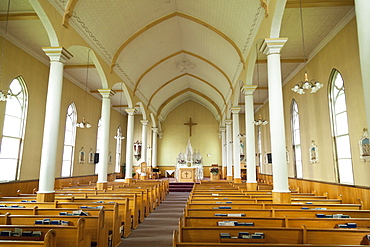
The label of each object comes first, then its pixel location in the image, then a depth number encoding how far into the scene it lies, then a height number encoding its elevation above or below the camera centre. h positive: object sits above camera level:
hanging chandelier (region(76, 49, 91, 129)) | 10.17 +1.91
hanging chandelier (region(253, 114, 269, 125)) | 9.59 +1.95
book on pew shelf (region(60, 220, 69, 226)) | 4.02 -0.73
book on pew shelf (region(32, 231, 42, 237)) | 3.46 -0.77
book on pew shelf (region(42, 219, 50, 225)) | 3.94 -0.70
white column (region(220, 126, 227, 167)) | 20.19 +2.29
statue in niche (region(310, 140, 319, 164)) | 9.99 +0.83
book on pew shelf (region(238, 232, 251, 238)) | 3.33 -0.75
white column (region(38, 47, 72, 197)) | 6.48 +1.36
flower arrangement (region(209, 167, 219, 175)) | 18.50 +0.27
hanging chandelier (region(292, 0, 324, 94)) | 5.84 +1.99
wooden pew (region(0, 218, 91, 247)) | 3.51 -0.77
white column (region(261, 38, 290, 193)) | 6.09 +1.40
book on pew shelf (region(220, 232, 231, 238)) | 3.35 -0.75
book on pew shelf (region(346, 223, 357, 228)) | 3.69 -0.68
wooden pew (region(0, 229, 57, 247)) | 2.82 -0.74
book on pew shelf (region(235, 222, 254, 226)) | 3.89 -0.71
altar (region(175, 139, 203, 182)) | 16.92 +0.55
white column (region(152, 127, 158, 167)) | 20.78 +2.16
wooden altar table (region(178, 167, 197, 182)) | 16.88 +0.05
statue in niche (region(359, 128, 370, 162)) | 6.84 +0.75
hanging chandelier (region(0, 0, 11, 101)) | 8.12 +3.96
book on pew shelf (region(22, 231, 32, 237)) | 3.45 -0.78
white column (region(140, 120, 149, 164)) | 16.94 +2.13
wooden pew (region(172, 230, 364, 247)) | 2.66 -0.69
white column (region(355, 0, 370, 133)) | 2.61 +1.33
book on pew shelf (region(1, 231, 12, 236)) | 3.46 -0.77
